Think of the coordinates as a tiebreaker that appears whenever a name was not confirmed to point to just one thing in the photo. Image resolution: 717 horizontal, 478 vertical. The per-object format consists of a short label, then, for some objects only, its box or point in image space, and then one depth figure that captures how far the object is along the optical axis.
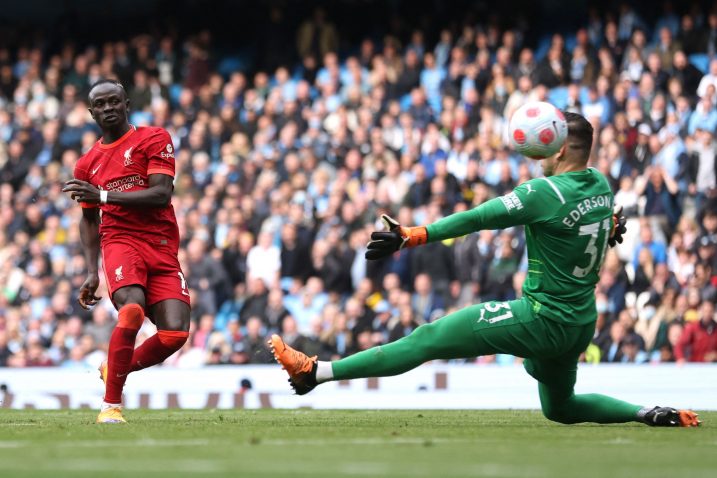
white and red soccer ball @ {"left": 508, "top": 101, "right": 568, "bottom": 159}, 15.50
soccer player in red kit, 17.45
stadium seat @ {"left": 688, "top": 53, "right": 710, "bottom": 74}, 34.63
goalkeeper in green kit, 15.28
